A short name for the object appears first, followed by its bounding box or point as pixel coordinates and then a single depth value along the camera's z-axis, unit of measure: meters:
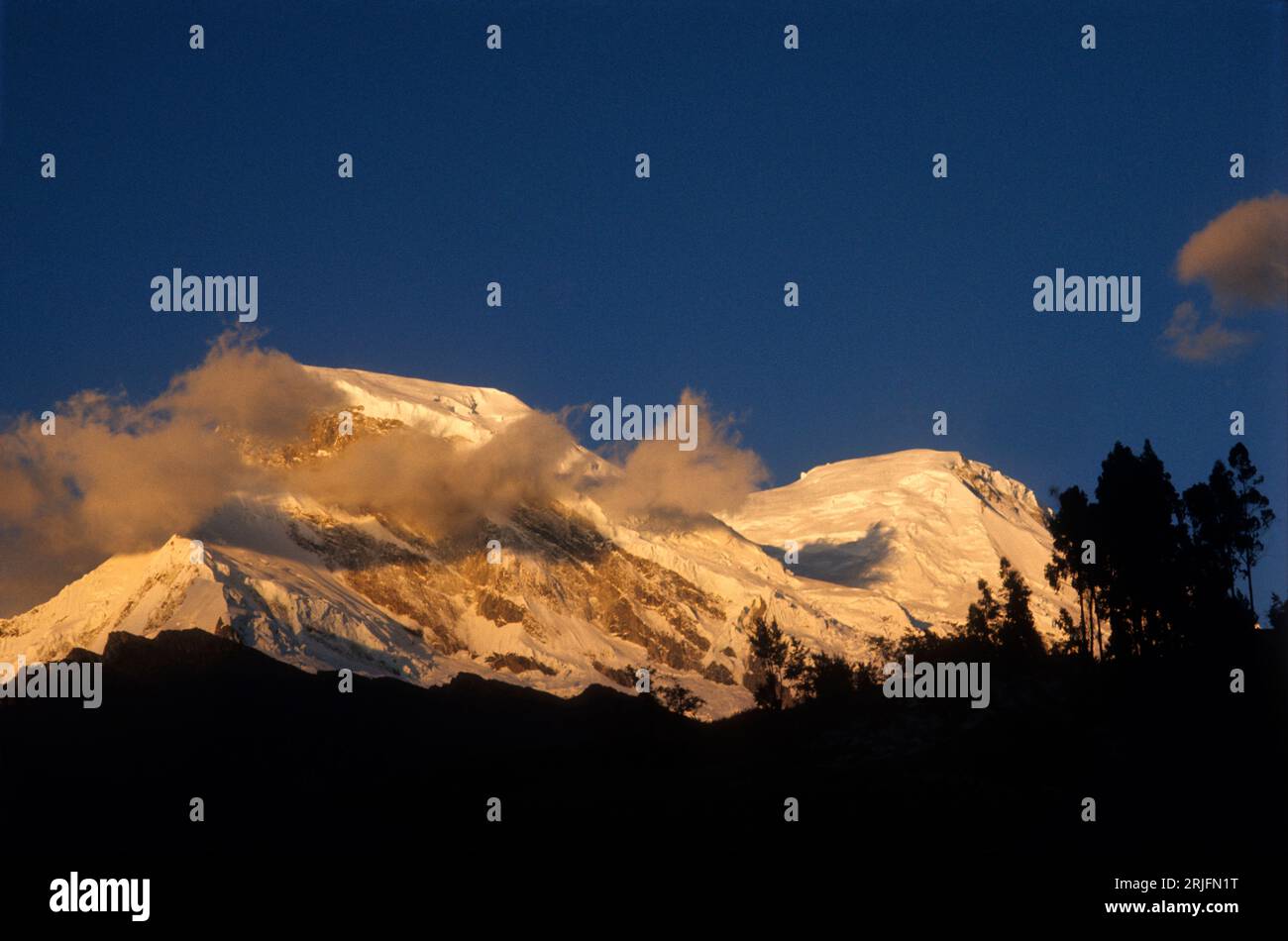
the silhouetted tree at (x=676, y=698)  189.50
